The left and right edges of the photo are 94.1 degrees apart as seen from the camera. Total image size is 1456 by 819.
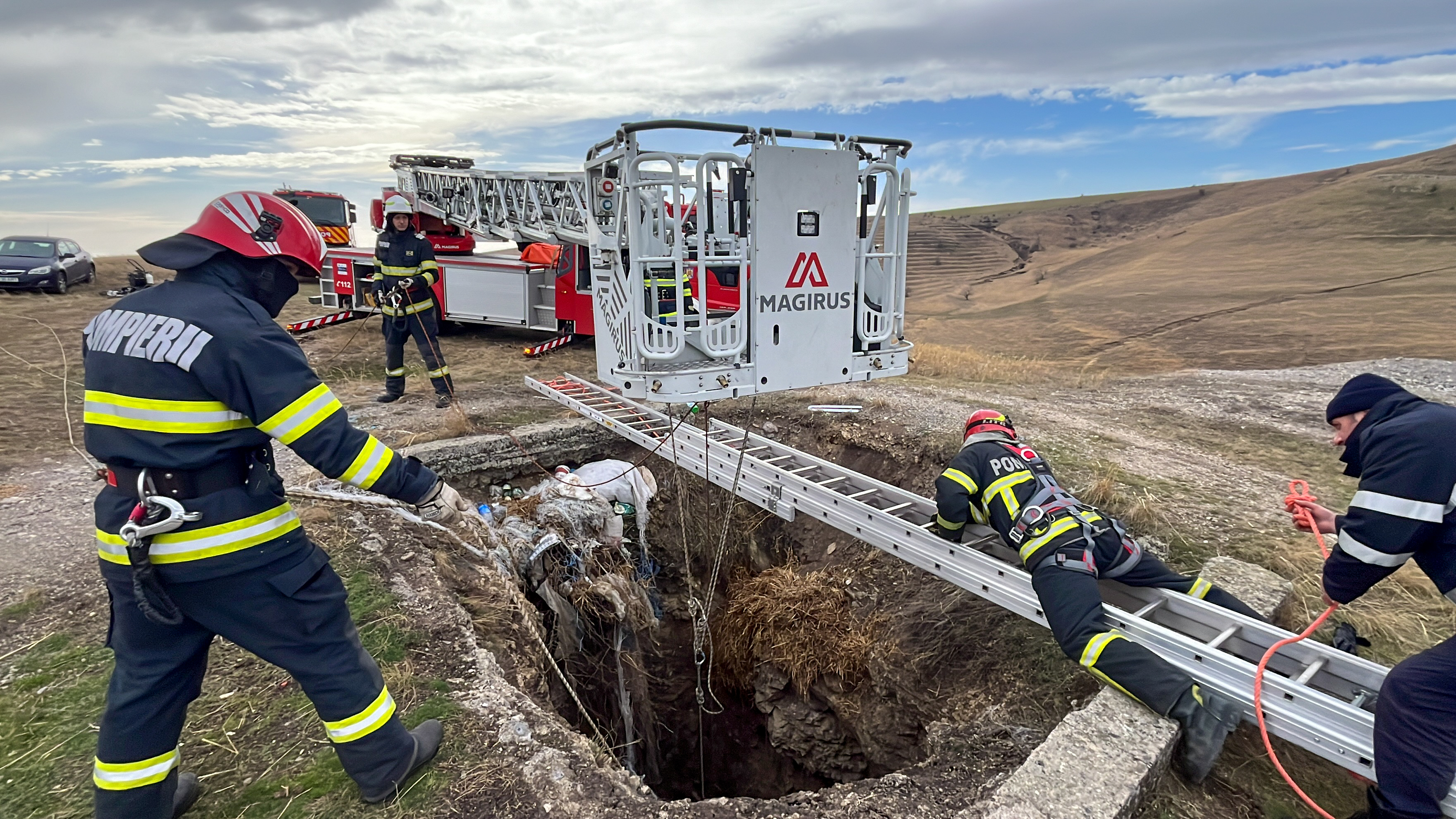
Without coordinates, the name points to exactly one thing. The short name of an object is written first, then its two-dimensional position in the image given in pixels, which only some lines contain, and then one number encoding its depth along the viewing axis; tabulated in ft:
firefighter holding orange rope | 7.34
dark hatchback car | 43.65
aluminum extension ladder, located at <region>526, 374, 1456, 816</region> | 8.41
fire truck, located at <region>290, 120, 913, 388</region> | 12.85
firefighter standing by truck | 23.24
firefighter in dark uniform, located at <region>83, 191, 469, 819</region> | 6.72
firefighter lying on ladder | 9.02
